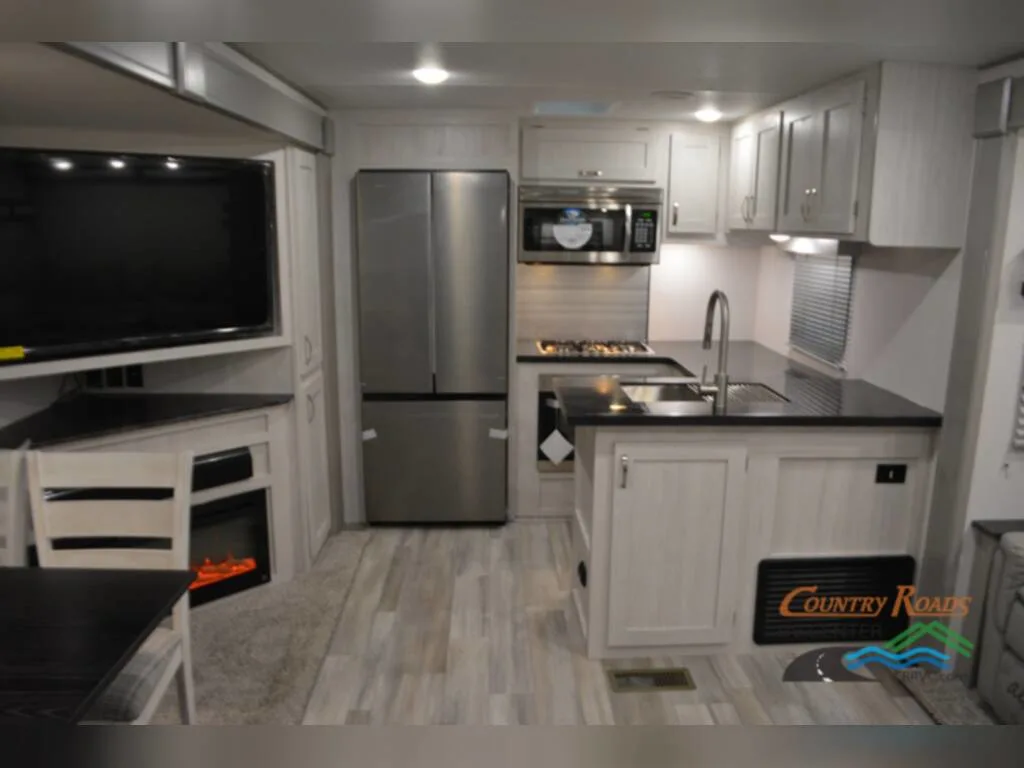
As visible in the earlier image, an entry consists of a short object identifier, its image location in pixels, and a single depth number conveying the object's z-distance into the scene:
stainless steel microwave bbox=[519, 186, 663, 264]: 4.20
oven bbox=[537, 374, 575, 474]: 4.28
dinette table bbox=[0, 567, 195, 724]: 1.36
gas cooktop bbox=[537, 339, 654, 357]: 4.34
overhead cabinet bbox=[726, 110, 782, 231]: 3.70
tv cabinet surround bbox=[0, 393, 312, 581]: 2.74
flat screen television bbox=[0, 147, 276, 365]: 2.57
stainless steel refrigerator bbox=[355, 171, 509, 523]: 3.94
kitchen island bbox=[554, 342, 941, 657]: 2.81
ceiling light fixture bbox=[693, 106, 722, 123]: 3.91
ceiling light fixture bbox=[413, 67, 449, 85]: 2.95
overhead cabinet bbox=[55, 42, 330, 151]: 1.88
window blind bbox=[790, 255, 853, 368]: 3.74
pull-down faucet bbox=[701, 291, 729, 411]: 2.78
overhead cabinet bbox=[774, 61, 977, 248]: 2.71
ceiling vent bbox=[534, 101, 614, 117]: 3.84
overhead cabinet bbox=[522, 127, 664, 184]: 4.16
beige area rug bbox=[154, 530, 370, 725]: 2.65
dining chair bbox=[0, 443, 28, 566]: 2.17
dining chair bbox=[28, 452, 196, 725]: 2.09
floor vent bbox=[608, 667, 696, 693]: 2.81
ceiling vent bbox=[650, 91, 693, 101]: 3.43
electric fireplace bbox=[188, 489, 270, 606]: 3.25
